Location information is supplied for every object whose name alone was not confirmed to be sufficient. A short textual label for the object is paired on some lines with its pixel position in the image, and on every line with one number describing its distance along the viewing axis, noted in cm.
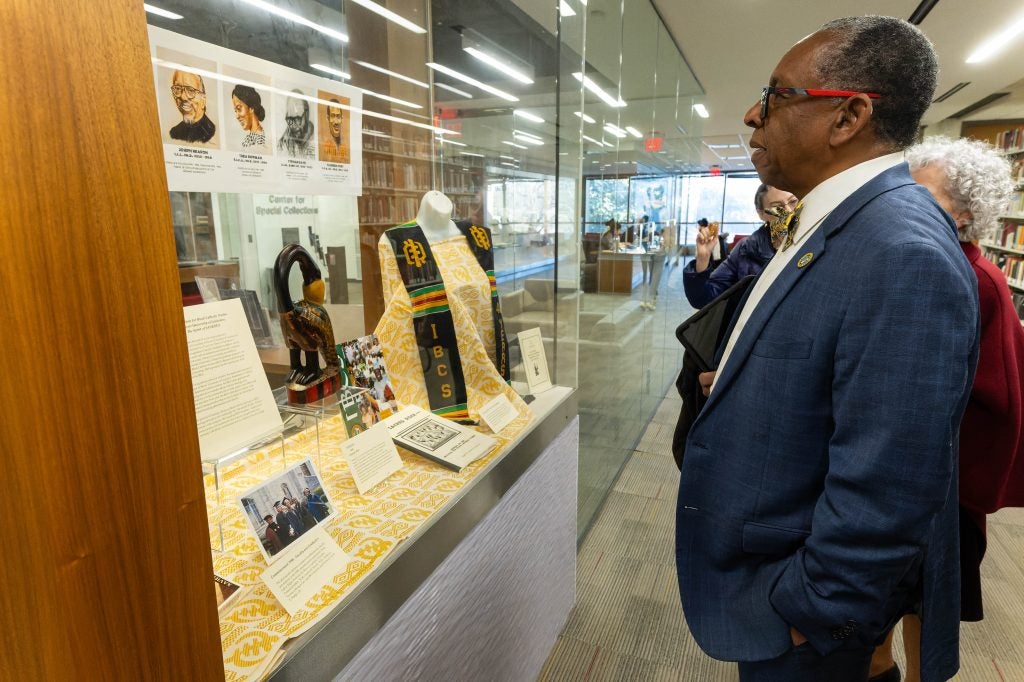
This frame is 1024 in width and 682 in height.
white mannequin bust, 160
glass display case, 98
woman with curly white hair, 145
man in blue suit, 81
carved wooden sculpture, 128
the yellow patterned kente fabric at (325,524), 83
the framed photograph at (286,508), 91
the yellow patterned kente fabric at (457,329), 153
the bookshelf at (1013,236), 638
